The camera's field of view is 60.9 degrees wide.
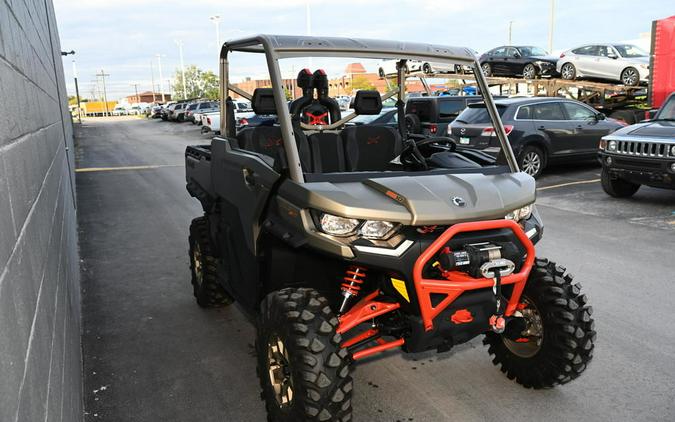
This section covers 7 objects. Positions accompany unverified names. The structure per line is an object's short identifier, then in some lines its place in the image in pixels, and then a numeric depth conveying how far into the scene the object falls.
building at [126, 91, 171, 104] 159.38
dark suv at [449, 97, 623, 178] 11.86
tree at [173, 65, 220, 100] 88.94
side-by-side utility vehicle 2.88
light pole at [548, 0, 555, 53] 41.07
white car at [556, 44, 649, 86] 19.56
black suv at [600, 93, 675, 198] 8.53
